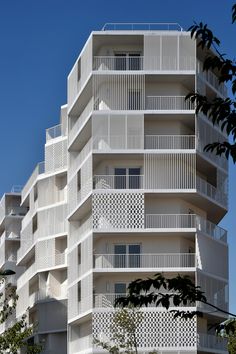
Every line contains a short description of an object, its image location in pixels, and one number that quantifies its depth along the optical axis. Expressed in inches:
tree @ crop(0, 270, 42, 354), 1700.3
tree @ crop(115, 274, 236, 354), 480.1
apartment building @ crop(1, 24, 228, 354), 2598.4
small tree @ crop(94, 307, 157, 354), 2442.2
